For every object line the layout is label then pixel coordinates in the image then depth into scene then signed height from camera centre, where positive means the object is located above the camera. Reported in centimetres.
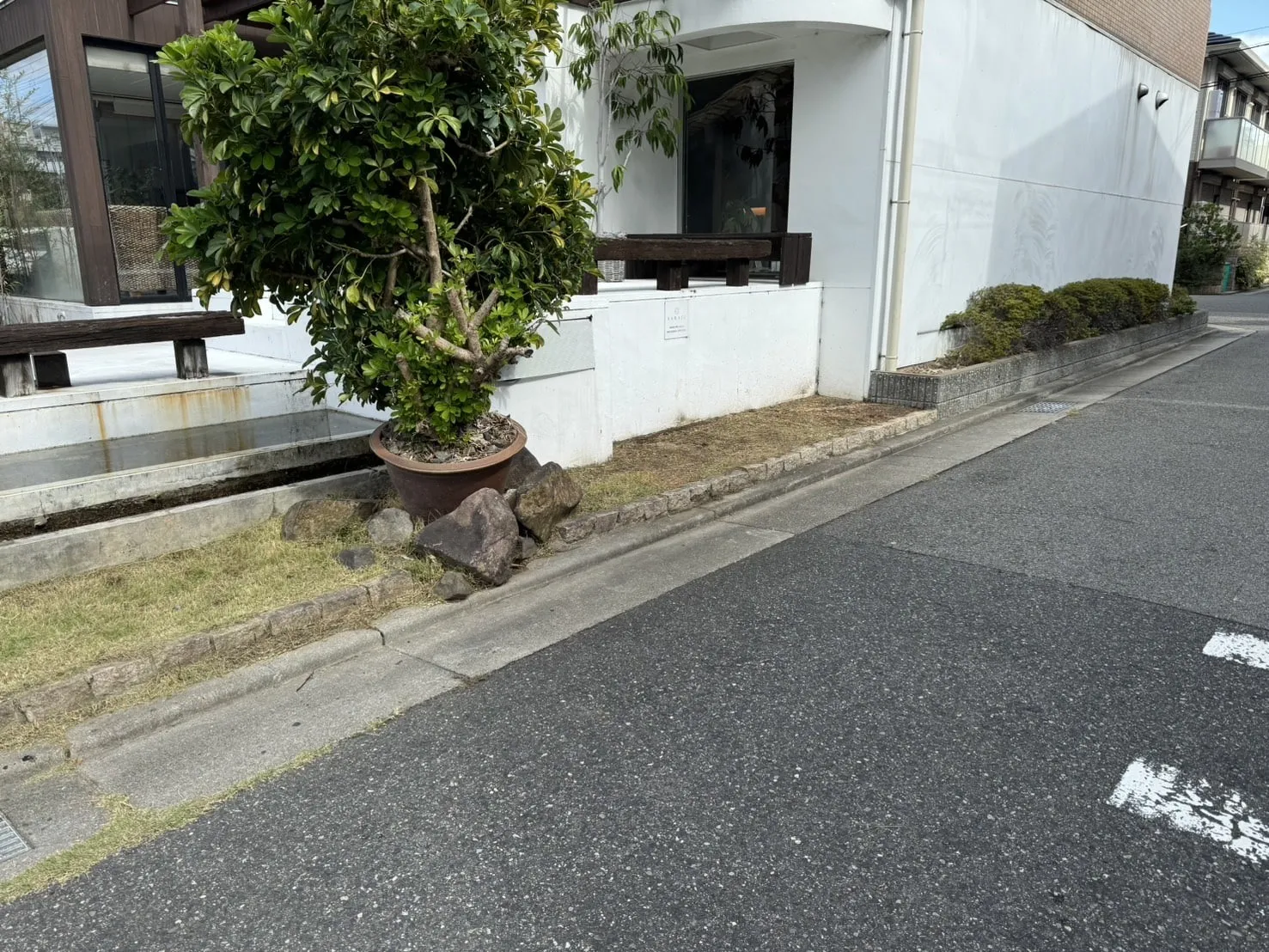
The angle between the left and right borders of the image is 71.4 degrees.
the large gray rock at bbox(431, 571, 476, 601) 436 -160
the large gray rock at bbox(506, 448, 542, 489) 536 -127
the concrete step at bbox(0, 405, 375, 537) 449 -116
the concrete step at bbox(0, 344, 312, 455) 529 -93
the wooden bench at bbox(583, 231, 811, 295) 710 +0
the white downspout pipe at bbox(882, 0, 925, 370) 816 +59
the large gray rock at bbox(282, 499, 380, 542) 479 -141
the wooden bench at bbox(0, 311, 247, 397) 523 -50
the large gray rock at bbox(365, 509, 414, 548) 479 -145
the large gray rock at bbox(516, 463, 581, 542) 492 -135
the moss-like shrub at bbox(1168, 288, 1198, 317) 1488 -86
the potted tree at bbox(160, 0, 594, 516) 428 +27
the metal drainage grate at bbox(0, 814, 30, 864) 267 -175
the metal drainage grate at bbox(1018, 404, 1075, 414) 930 -160
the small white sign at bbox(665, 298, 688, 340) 738 -53
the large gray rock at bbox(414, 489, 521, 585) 450 -143
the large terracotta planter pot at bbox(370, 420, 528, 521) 477 -120
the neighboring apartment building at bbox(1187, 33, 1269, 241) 2709 +371
